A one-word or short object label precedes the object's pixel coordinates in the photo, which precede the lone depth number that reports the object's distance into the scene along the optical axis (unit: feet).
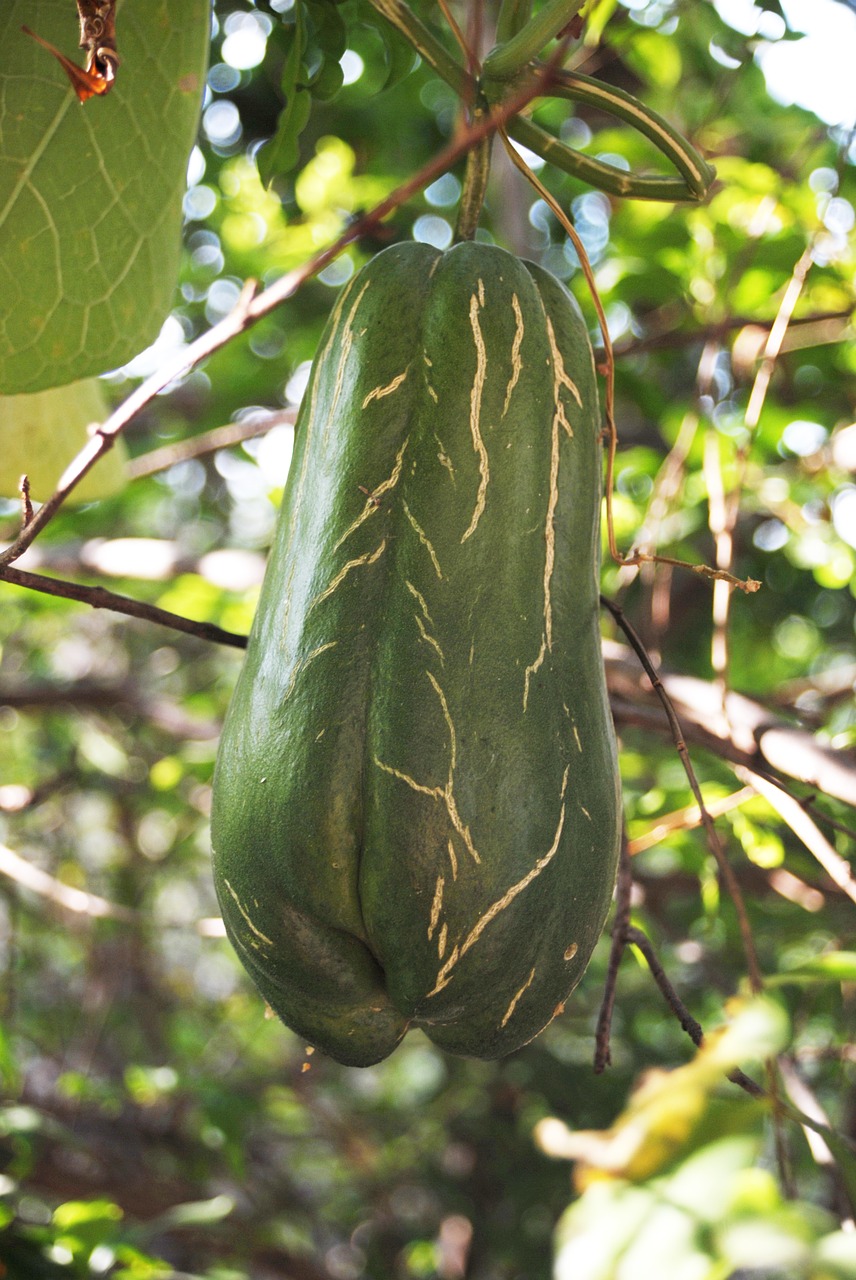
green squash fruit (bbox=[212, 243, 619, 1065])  1.08
